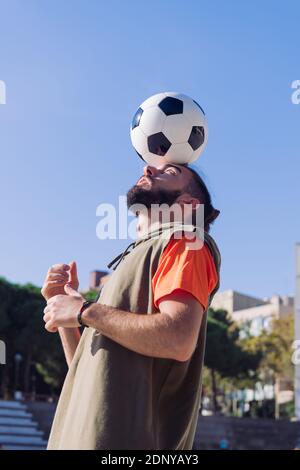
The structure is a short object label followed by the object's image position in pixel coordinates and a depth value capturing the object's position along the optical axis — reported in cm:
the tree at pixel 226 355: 4794
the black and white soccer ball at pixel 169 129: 304
